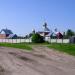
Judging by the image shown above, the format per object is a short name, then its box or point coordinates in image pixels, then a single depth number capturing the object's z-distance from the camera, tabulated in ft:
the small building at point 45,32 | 160.06
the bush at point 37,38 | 91.23
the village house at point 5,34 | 162.81
